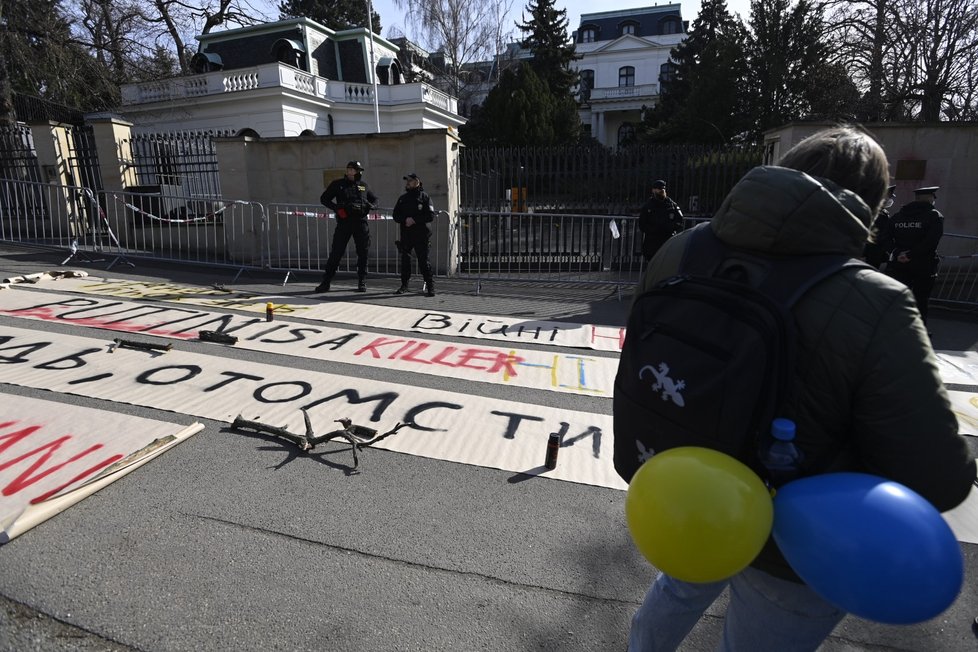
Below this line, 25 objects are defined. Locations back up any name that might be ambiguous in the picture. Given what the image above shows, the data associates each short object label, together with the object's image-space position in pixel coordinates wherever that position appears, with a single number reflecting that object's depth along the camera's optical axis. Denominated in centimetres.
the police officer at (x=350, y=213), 834
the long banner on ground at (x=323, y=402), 383
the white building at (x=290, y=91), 3030
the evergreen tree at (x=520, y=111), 3316
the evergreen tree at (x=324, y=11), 4594
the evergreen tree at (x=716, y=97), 2605
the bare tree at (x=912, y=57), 1884
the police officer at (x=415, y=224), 844
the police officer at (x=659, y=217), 856
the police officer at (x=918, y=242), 694
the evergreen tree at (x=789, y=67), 2250
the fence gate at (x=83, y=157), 1320
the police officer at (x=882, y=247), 739
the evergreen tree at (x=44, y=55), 1667
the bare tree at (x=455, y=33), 3847
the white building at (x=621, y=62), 6181
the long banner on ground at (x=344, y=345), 535
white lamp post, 2484
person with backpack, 125
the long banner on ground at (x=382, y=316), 673
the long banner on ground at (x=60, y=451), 293
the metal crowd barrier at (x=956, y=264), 1013
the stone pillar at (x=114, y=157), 1234
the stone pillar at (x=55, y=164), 1244
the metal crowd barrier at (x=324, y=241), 1062
